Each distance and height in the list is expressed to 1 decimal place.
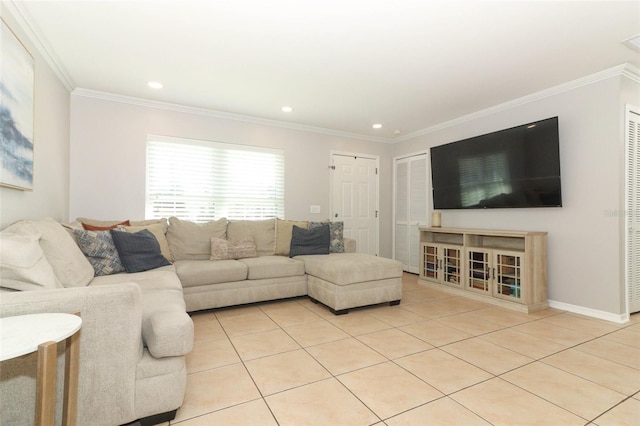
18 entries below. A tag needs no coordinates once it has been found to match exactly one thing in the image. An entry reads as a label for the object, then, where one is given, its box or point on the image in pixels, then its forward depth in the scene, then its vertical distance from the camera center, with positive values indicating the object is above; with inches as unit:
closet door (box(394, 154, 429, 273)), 204.2 +6.6
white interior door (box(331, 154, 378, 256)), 207.8 +13.0
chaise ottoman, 126.6 -28.2
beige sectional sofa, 51.5 -22.1
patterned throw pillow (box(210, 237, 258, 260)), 145.6 -15.8
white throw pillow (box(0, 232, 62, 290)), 56.3 -9.4
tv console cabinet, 130.2 -23.8
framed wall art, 75.7 +28.2
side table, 36.7 -15.6
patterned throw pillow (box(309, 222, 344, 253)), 166.7 -10.3
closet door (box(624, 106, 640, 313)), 119.6 +3.9
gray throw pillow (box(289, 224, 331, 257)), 160.9 -13.0
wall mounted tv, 132.4 +23.1
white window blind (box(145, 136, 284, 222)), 157.6 +20.1
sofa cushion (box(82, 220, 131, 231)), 120.8 -4.0
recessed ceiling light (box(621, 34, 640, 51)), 96.6 +55.9
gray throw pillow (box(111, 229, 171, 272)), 112.6 -12.7
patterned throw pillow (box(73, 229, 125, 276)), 105.0 -12.0
